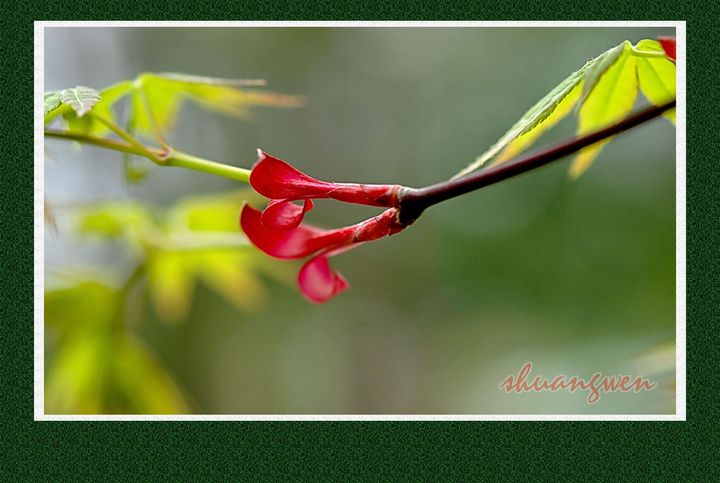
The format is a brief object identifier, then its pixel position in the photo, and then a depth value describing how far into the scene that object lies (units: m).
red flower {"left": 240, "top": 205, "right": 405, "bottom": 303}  0.20
